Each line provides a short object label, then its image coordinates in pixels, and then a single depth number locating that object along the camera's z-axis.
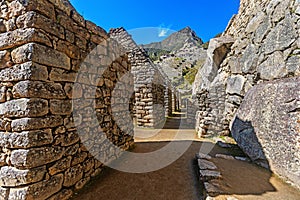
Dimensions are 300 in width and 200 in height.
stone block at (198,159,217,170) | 3.15
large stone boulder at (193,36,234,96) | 7.61
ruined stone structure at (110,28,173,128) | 7.77
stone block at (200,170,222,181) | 2.73
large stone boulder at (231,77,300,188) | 2.79
